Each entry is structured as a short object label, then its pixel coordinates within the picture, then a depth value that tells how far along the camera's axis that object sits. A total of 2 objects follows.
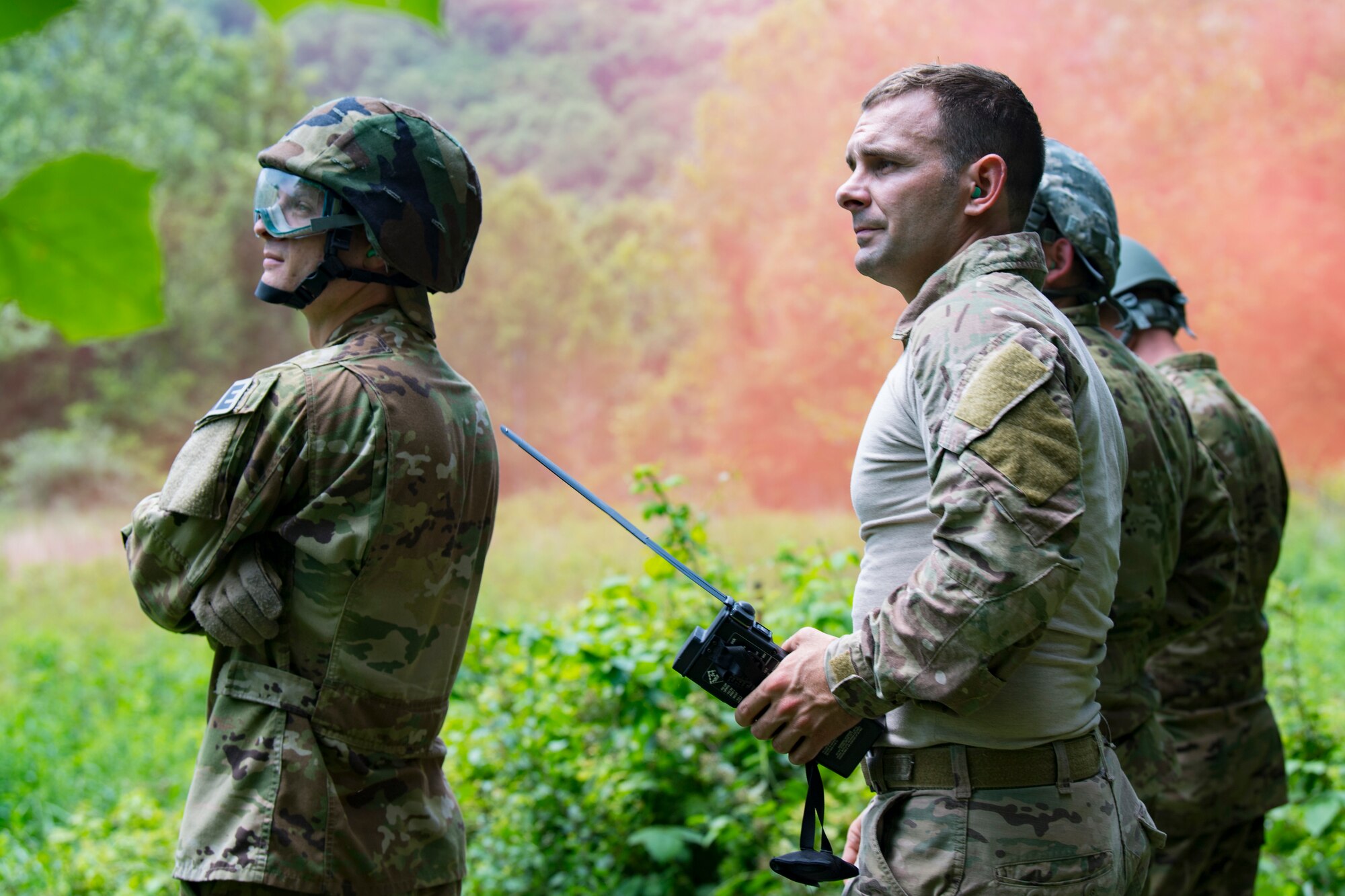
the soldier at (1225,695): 2.94
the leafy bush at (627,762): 3.29
